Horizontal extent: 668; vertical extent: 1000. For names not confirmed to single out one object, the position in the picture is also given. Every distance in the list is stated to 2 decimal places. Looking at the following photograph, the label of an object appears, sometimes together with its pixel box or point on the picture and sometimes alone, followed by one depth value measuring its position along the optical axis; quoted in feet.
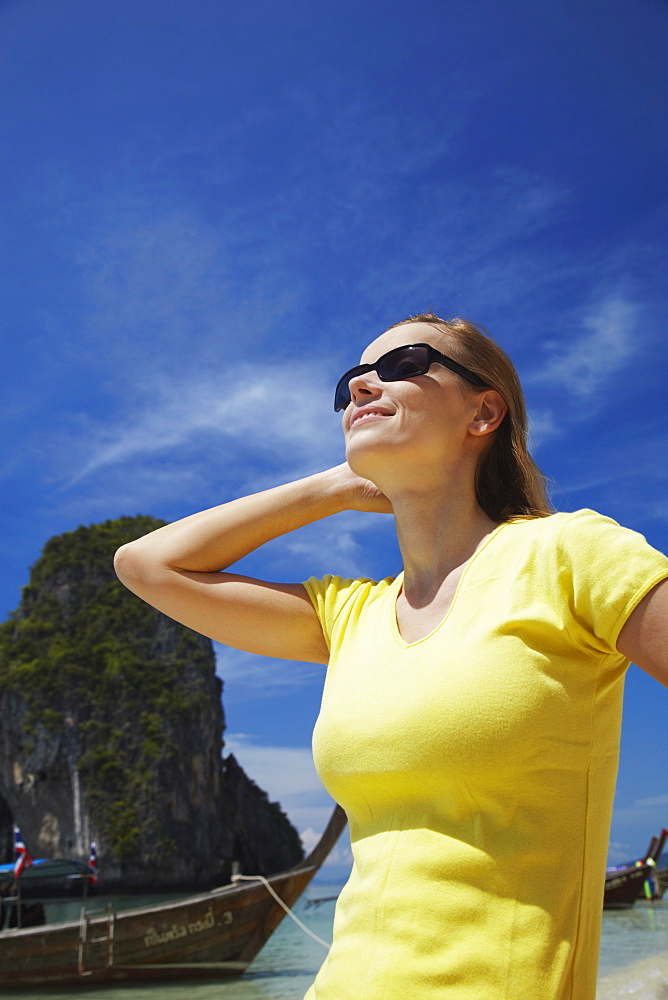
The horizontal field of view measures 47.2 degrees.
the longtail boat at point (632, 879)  70.38
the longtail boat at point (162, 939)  30.60
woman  2.56
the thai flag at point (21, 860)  36.22
